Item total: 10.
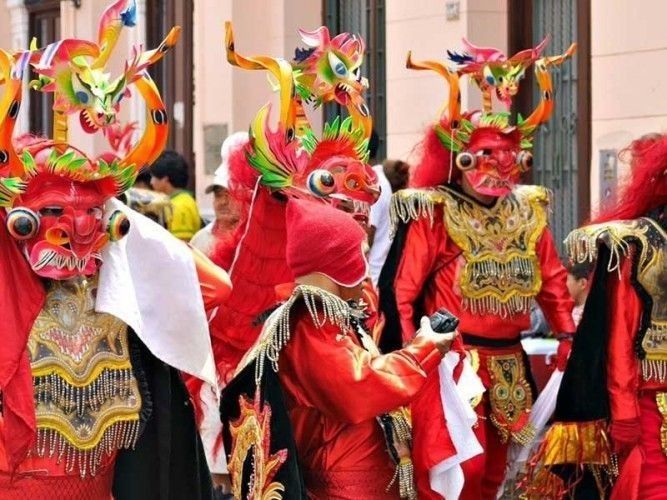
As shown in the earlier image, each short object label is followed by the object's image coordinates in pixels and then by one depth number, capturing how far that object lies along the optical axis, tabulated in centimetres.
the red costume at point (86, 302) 835
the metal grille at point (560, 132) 1901
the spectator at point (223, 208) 1309
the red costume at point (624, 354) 1038
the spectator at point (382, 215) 1583
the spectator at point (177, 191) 1729
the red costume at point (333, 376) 863
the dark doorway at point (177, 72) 2738
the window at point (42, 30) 3346
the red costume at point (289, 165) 1140
